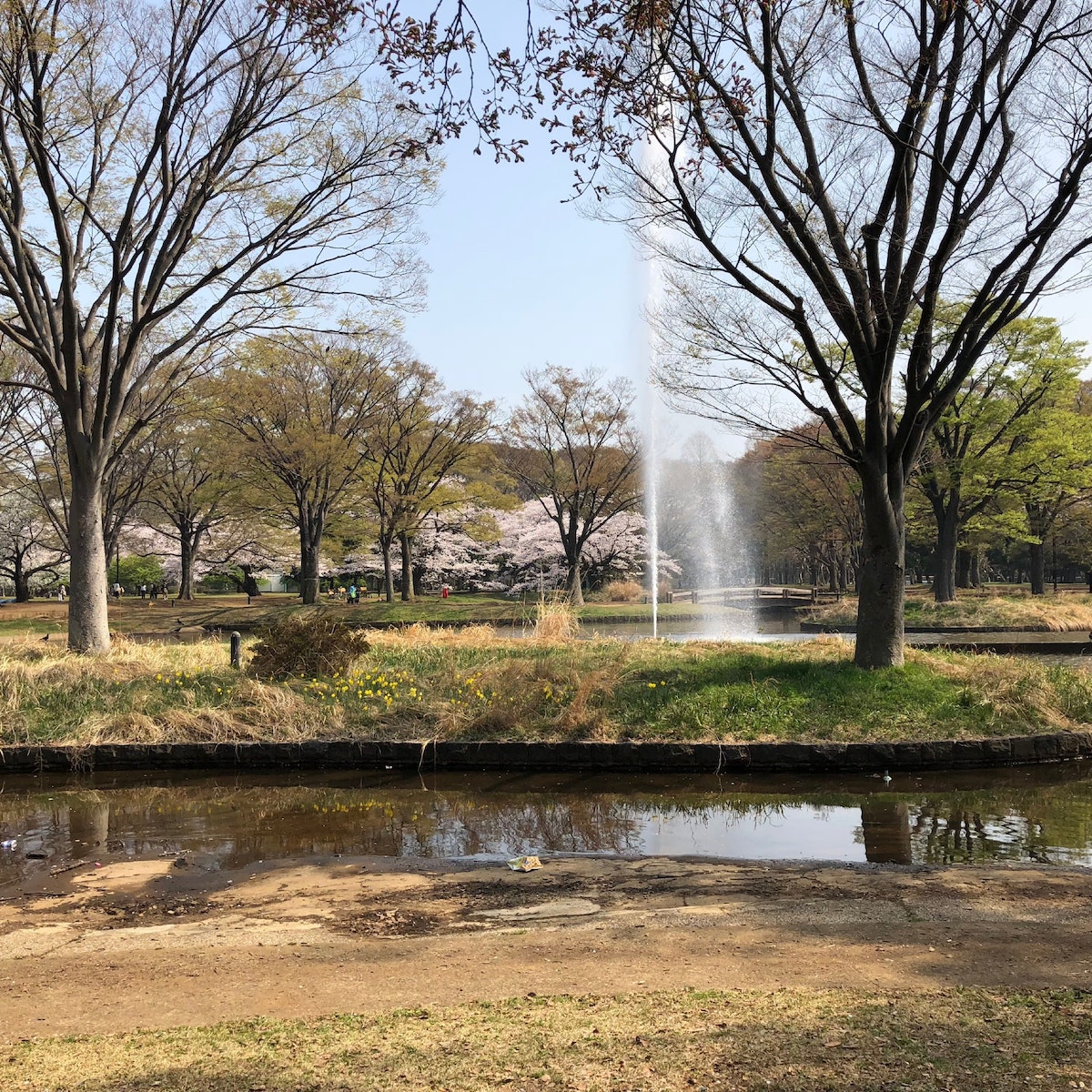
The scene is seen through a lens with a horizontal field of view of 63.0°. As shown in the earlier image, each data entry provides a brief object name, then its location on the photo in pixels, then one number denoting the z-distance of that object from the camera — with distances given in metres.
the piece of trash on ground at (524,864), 5.79
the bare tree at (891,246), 9.79
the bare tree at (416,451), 32.75
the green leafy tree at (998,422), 27.11
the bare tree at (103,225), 12.73
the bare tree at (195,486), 32.47
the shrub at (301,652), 11.30
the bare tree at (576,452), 34.25
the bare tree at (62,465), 27.89
